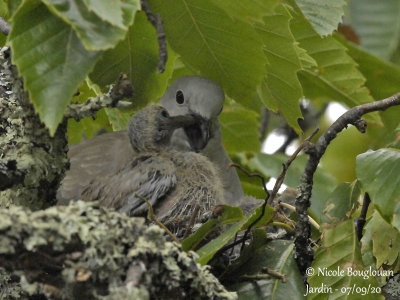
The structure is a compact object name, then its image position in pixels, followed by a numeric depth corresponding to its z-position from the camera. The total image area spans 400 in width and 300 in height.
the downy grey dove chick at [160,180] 4.91
